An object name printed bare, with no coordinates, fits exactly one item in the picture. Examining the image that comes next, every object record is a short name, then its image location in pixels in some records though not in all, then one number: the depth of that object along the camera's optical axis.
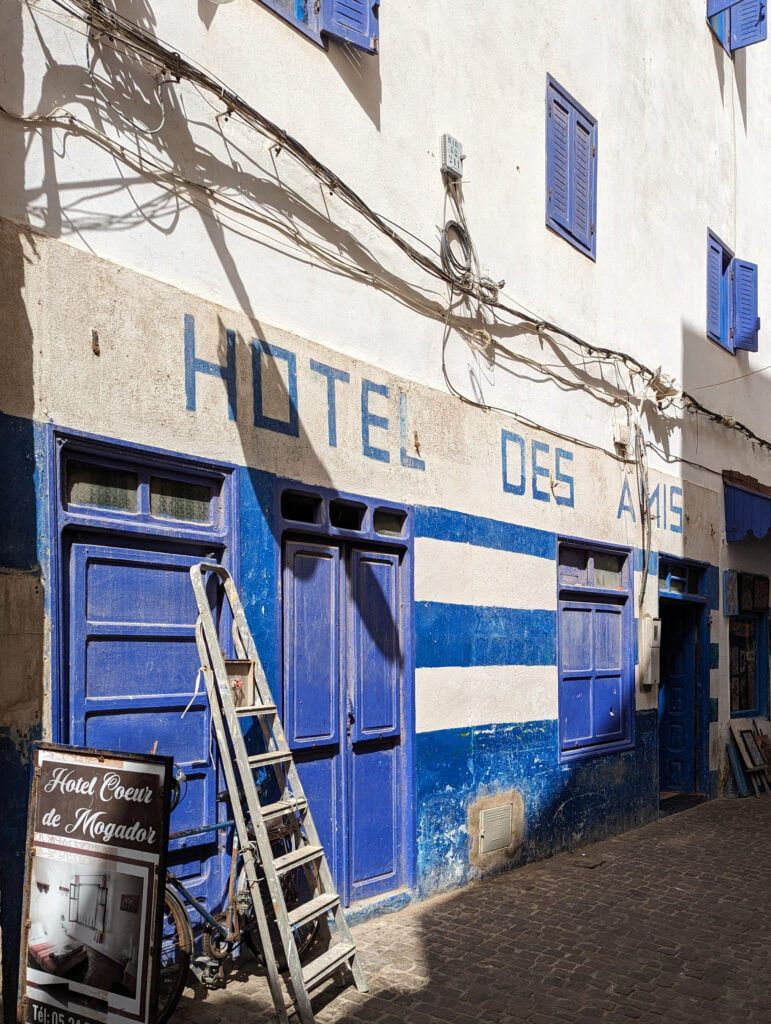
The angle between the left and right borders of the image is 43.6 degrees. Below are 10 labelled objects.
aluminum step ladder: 4.35
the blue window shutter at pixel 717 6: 11.14
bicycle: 4.21
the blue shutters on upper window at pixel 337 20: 5.81
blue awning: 11.32
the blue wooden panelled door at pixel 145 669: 4.38
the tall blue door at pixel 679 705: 10.77
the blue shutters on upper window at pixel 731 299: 11.38
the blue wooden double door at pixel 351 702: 5.59
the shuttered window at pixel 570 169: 8.23
